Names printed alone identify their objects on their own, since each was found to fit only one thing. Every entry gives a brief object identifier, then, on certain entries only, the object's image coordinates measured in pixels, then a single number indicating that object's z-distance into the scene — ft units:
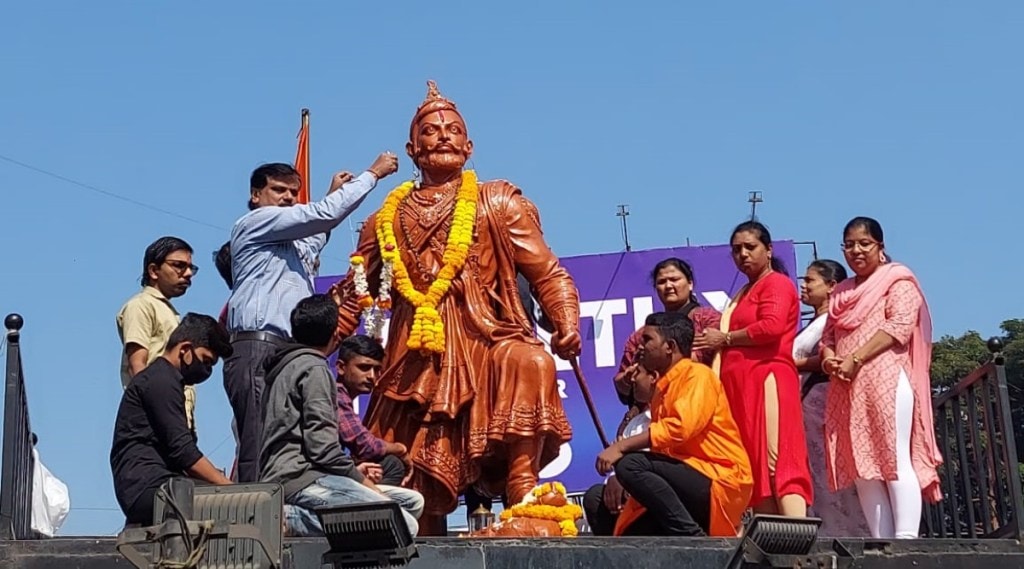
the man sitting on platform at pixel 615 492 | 24.26
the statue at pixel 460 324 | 25.73
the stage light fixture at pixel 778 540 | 17.34
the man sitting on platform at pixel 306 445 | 19.97
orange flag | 33.65
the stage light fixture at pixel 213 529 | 16.30
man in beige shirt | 24.14
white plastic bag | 26.18
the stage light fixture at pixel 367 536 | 17.89
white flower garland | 26.91
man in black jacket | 19.80
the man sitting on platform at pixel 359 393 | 22.62
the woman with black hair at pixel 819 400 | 26.14
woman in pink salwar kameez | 24.21
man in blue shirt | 24.57
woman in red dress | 24.32
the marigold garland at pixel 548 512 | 24.13
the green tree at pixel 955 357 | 79.41
